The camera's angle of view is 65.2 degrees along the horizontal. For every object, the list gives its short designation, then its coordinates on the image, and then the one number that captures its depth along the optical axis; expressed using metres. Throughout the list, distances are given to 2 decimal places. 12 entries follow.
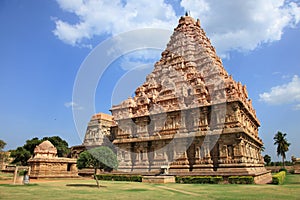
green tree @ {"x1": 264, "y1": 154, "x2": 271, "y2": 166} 69.21
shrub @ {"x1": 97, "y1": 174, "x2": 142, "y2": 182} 26.00
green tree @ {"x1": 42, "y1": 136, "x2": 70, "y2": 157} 58.06
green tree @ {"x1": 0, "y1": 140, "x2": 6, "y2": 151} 59.03
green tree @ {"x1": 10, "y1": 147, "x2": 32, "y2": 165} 51.84
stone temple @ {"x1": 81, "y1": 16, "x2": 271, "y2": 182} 25.86
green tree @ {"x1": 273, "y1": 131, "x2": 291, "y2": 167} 56.93
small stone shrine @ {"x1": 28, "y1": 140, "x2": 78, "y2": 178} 29.47
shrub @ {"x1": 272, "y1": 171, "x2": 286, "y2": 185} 20.52
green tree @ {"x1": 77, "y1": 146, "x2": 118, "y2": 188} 19.44
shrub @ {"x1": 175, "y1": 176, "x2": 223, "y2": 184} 22.58
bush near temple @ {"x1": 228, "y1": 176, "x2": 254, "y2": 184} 21.30
